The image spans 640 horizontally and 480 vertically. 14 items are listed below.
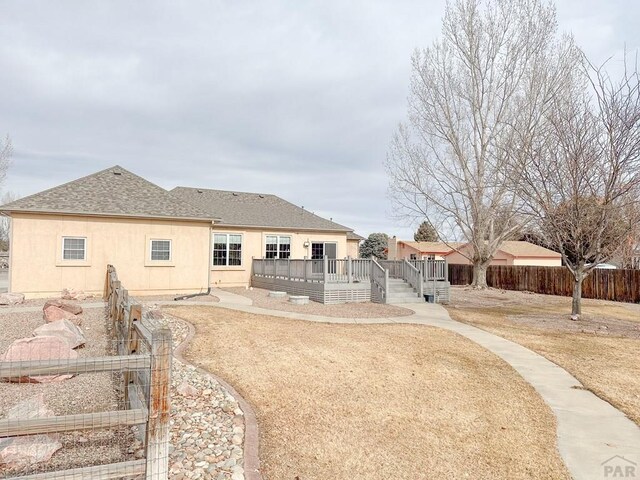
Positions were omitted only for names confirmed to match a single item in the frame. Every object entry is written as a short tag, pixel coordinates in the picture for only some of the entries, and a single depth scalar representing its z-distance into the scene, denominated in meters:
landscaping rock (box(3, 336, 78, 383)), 5.56
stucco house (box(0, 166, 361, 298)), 13.61
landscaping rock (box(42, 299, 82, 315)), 9.70
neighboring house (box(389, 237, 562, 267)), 33.97
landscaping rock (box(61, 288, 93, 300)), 13.51
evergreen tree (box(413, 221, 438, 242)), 53.12
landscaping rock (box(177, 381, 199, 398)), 4.97
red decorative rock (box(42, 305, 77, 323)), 9.01
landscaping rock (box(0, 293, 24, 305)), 12.12
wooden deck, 14.77
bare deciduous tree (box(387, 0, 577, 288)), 20.64
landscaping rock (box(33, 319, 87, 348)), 6.69
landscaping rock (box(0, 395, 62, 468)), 3.23
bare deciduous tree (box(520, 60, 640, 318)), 10.86
